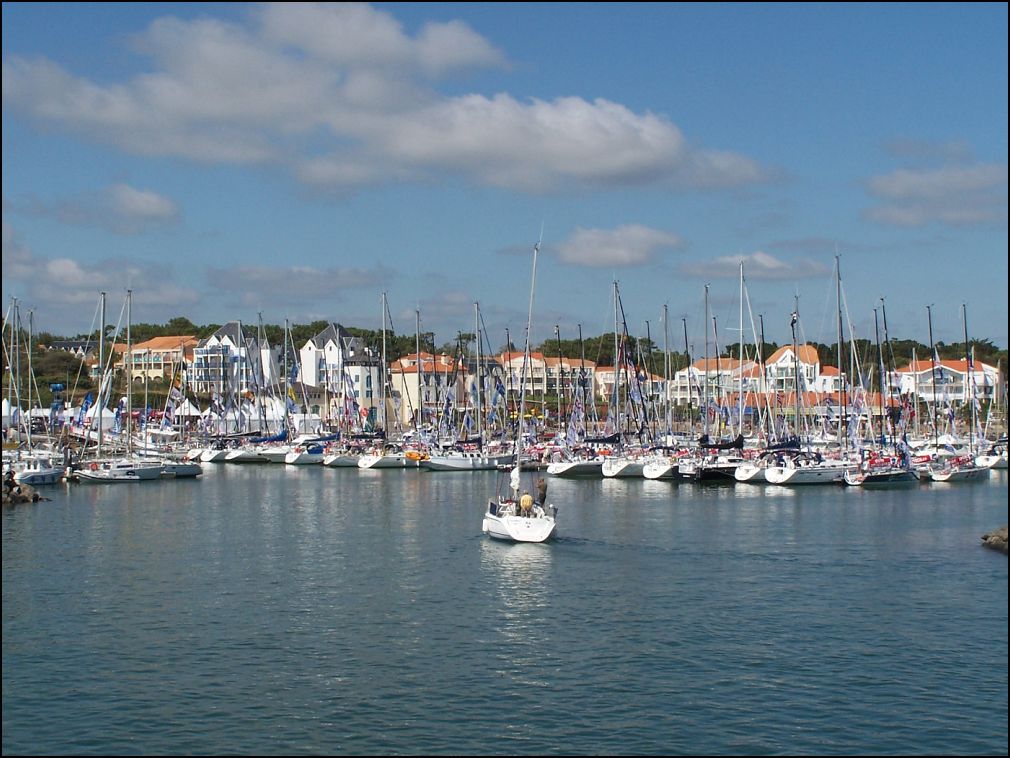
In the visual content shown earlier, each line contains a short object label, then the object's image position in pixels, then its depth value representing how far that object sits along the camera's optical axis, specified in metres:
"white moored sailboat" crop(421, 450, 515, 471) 96.88
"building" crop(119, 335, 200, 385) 183.12
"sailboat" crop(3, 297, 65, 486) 79.25
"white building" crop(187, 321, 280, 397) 149.81
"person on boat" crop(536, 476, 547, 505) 48.79
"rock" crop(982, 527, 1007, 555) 40.34
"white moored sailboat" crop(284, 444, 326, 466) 108.81
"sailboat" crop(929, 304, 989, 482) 78.75
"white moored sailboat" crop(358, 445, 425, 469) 101.19
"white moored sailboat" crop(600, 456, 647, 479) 86.31
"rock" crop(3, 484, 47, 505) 67.19
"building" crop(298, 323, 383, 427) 167.75
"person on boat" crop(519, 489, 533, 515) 48.97
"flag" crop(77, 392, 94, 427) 96.44
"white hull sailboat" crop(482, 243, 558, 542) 48.56
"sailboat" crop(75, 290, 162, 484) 82.19
